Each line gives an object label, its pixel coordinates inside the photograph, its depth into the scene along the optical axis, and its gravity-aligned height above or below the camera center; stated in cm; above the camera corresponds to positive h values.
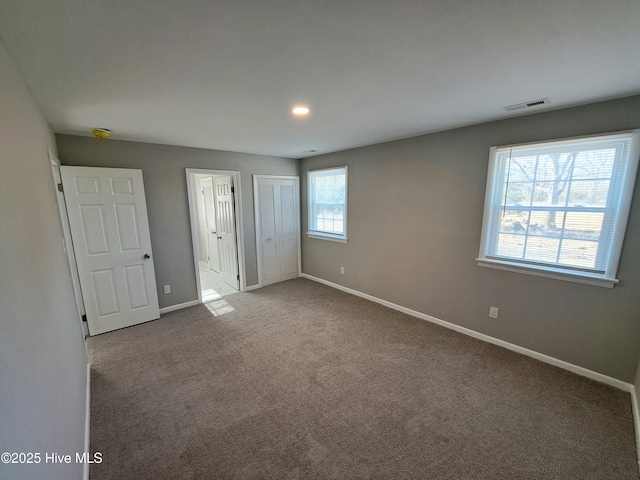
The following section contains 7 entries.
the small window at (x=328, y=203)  432 -6
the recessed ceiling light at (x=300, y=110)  215 +77
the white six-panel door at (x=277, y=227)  457 -50
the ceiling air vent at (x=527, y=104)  204 +77
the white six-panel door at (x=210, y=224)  510 -50
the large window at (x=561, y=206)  205 -7
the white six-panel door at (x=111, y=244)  288 -52
